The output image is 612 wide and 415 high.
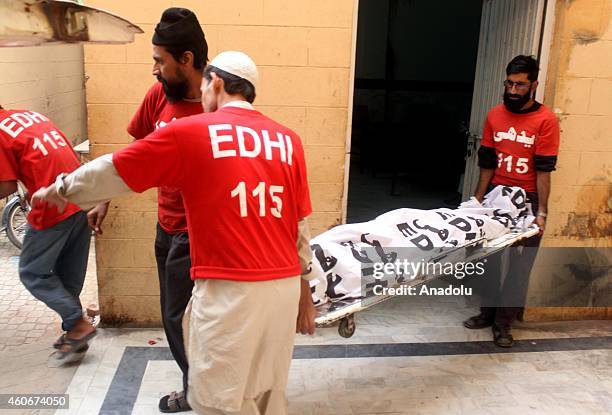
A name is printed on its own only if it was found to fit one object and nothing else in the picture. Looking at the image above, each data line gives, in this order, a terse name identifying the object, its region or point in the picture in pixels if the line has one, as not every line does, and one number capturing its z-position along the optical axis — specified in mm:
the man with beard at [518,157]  3279
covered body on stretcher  2701
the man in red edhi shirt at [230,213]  1819
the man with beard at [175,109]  2416
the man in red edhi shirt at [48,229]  2867
